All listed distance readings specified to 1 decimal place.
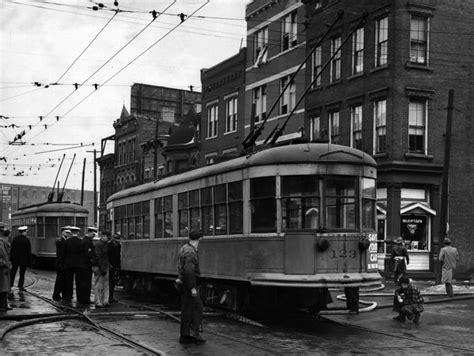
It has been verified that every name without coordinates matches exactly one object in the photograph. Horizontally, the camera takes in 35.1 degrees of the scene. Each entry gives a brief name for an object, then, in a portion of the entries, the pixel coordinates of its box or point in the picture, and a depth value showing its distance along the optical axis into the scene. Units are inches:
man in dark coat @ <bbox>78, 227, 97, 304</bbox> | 715.4
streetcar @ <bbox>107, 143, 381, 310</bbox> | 532.7
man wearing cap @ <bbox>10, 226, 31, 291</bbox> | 818.8
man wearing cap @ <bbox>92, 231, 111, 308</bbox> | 664.4
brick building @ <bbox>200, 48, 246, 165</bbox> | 1642.5
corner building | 1149.1
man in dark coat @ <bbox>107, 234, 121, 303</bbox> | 708.0
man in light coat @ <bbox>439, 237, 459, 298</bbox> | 831.7
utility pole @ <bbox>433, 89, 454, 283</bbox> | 917.9
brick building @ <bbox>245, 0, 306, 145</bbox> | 1425.9
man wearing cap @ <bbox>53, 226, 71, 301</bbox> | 729.0
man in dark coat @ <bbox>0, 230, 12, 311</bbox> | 593.6
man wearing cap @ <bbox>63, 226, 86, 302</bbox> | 713.6
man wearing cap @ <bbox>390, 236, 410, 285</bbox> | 762.5
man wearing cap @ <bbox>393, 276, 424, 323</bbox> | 596.7
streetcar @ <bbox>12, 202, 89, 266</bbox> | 1328.7
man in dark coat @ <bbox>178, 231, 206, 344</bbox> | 453.4
